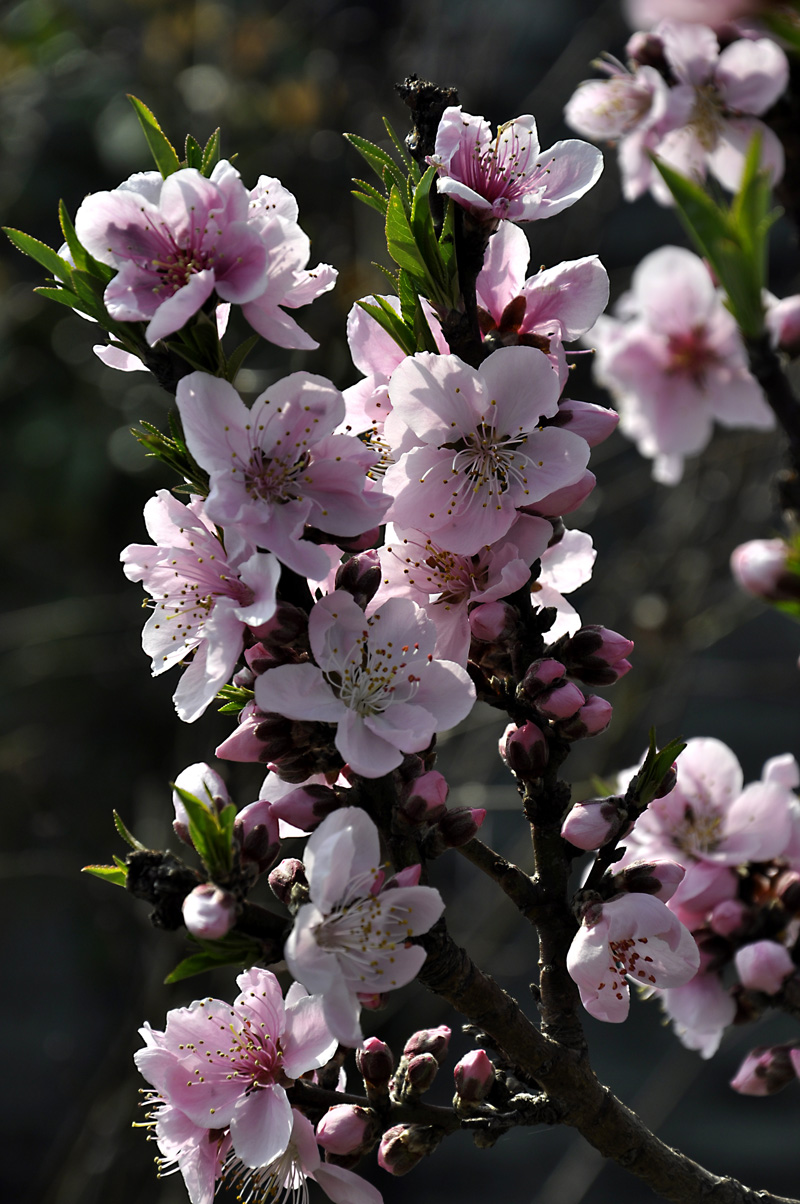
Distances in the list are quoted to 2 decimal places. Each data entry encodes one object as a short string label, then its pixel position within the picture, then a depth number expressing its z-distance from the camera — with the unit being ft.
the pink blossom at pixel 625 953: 3.16
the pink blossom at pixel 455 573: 3.17
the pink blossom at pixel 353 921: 3.06
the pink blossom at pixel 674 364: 4.30
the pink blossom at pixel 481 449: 3.16
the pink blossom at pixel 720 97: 3.52
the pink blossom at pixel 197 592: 3.10
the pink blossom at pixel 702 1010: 3.37
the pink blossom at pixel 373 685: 3.10
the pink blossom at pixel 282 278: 3.14
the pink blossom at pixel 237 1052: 3.15
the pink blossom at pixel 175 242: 3.12
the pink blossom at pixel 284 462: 3.11
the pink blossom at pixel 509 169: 3.19
